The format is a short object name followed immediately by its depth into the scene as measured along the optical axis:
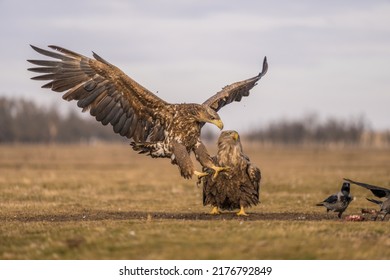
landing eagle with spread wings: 16.27
